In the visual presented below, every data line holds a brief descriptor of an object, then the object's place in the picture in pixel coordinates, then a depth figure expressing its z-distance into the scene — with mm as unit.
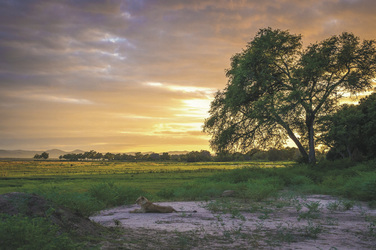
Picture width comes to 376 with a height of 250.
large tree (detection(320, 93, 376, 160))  34688
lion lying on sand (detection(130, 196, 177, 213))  14758
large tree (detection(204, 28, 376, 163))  36906
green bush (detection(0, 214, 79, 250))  6336
